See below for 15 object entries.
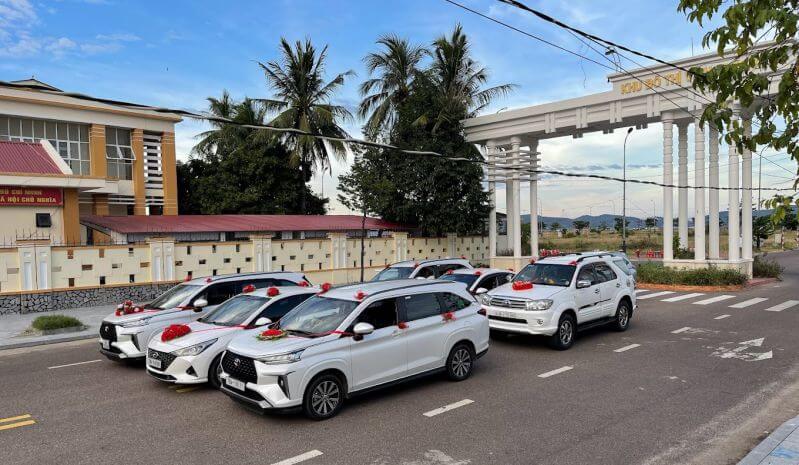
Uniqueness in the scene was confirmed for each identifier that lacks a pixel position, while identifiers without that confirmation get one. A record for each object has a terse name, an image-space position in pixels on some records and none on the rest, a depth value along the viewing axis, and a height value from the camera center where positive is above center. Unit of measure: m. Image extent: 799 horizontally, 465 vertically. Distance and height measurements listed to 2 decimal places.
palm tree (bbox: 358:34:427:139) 32.25 +8.56
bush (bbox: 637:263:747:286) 22.22 -2.47
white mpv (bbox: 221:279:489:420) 6.88 -1.71
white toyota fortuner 10.91 -1.69
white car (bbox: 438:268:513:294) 13.87 -1.47
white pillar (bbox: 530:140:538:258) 28.11 +1.15
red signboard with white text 18.75 +1.09
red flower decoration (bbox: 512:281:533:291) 11.71 -1.42
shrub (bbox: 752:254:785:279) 25.92 -2.55
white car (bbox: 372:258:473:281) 15.65 -1.37
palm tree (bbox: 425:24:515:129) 29.92 +8.25
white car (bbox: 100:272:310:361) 9.89 -1.65
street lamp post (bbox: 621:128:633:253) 38.14 +0.92
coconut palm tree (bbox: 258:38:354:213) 34.69 +8.12
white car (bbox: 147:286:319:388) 8.26 -1.80
